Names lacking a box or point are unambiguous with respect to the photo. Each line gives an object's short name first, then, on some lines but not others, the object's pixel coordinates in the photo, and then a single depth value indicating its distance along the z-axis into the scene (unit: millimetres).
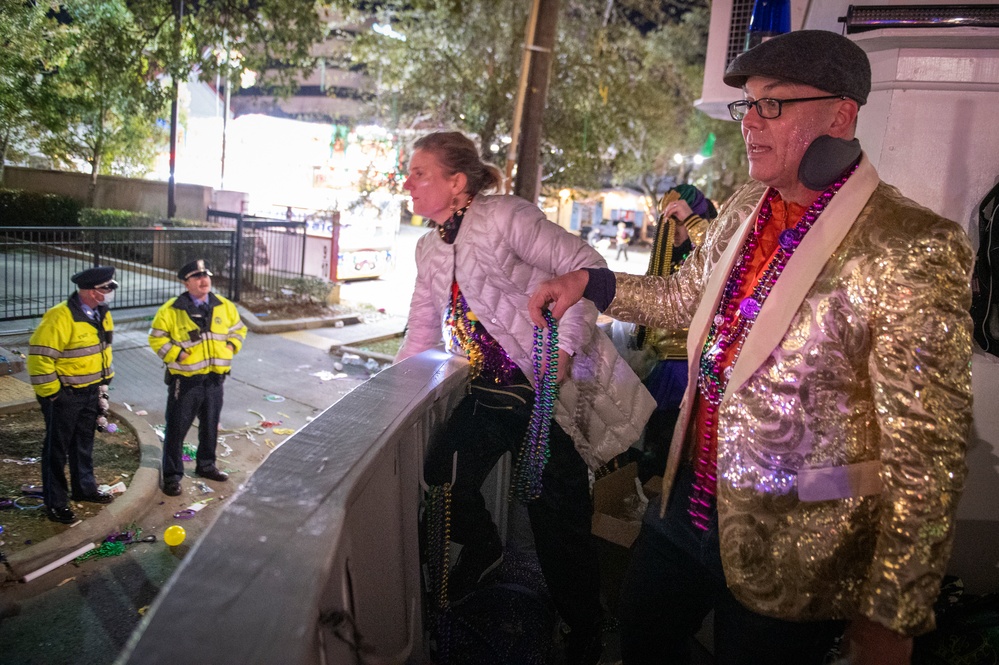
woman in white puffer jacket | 3004
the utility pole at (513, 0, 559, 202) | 9323
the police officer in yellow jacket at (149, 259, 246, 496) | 6074
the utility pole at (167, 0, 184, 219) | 17422
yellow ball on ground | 5145
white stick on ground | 4534
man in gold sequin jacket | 1601
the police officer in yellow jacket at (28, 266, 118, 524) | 5238
